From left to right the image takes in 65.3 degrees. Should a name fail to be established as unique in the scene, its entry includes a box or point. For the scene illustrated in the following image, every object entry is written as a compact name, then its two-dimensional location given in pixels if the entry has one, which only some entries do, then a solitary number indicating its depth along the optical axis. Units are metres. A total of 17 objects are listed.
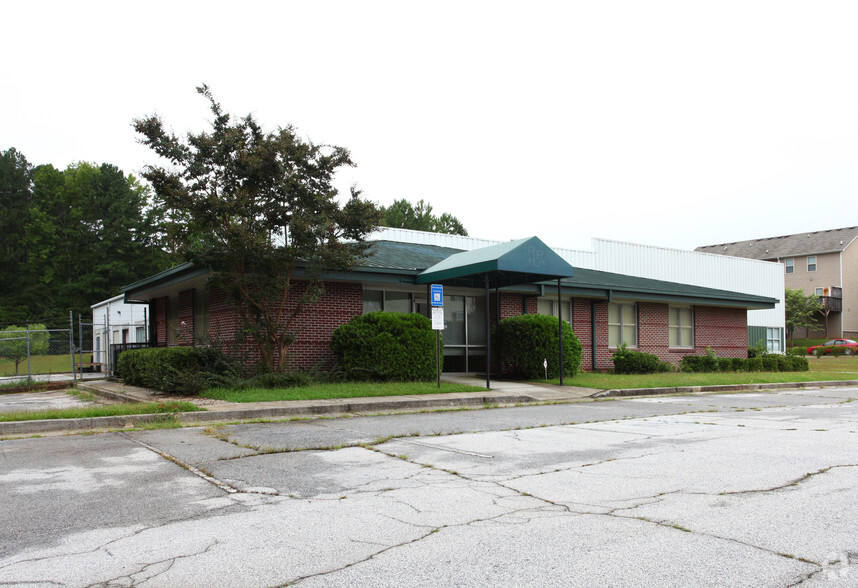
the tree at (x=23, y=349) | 27.11
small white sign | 15.05
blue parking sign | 15.01
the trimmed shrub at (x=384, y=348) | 16.41
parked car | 47.41
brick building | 17.56
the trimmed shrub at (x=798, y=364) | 26.62
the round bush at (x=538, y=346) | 19.22
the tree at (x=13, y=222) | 62.12
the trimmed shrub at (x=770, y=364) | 26.16
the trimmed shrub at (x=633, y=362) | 23.02
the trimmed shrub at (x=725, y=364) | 25.31
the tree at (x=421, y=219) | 78.06
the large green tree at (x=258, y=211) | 14.93
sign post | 15.01
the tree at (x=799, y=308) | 55.94
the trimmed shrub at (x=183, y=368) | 14.54
